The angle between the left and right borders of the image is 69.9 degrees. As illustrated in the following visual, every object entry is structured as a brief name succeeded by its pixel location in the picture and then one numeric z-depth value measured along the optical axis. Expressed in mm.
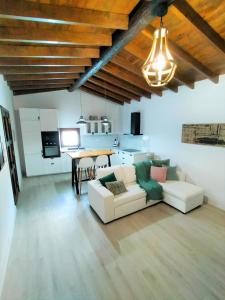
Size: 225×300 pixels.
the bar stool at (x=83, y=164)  4199
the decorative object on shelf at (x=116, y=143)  7228
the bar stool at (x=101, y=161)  4465
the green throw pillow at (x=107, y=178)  3365
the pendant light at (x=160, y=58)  1541
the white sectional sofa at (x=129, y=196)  2961
